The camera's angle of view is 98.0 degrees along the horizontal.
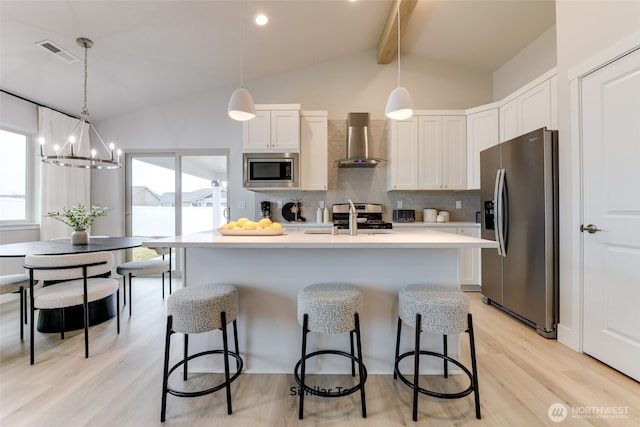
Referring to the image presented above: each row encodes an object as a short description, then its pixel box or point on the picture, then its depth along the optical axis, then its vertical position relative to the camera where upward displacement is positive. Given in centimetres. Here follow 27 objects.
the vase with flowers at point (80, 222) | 263 -7
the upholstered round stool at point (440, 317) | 142 -54
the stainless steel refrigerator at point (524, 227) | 236 -13
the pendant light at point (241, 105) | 218 +86
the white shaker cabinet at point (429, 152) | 384 +84
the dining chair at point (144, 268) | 288 -57
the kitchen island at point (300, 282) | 183 -46
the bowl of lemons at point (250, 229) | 194 -11
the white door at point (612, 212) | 177 +0
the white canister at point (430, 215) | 402 -3
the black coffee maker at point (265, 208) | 412 +8
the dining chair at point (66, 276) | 201 -46
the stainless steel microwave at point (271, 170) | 376 +59
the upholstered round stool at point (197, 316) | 145 -54
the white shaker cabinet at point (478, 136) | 356 +101
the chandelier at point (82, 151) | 241 +90
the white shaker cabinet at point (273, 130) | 374 +113
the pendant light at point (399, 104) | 214 +85
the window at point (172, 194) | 435 +32
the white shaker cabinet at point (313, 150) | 388 +88
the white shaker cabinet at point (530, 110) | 265 +109
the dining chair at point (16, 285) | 229 -59
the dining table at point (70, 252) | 226 -30
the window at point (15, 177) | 326 +46
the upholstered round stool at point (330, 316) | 144 -54
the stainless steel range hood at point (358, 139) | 380 +102
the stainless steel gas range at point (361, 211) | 405 +3
